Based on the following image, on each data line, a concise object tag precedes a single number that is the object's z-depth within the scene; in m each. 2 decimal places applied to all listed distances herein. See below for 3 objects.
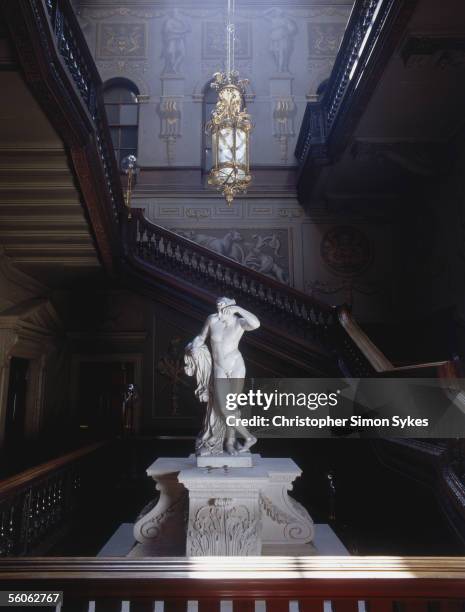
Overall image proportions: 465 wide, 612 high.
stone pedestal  3.99
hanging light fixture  5.27
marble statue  4.47
